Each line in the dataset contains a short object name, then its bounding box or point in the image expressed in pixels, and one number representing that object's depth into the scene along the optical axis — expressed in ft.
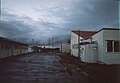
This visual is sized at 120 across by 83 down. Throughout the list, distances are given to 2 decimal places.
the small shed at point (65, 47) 88.12
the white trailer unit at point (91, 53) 29.52
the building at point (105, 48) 27.30
